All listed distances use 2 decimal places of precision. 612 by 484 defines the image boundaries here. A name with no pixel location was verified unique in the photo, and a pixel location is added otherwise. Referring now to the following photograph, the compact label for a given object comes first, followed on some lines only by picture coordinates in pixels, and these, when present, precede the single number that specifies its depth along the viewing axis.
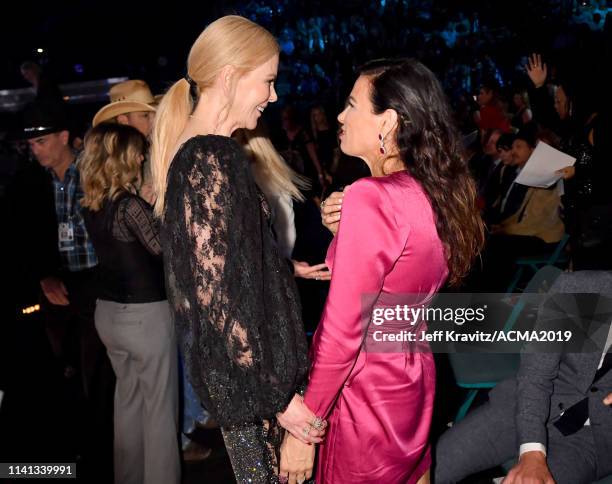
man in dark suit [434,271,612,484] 2.09
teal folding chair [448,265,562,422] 2.93
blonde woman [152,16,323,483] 1.44
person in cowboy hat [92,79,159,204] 3.67
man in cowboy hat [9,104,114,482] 3.42
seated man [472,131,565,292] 5.21
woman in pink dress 1.51
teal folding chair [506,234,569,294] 4.72
